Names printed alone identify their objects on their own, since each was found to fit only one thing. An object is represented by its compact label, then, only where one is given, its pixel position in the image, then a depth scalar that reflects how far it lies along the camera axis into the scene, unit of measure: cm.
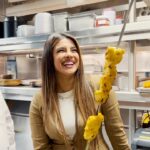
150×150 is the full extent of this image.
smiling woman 120
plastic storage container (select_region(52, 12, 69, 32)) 192
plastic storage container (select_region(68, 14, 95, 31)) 178
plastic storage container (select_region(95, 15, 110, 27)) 172
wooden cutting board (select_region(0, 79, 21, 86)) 229
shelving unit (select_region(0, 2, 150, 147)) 151
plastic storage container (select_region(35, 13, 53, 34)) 195
